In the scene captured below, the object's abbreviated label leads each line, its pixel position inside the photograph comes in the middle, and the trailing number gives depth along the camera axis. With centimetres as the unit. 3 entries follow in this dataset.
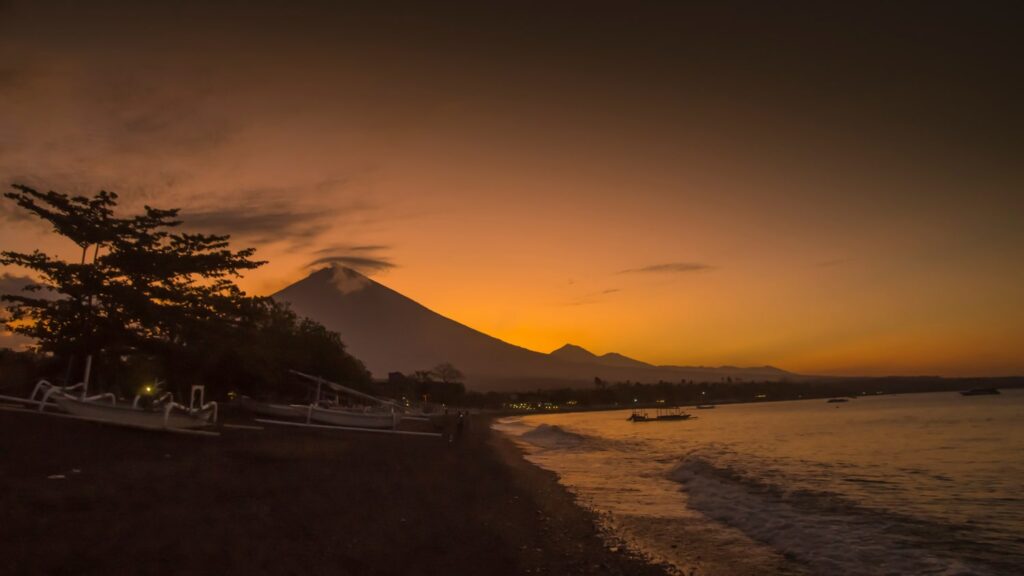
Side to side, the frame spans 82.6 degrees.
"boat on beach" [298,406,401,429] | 3138
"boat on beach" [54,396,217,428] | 1672
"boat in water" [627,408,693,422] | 10349
